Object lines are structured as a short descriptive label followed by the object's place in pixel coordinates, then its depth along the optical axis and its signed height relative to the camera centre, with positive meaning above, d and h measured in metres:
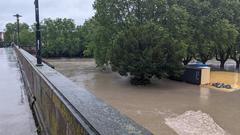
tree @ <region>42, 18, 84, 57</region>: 37.74 +2.86
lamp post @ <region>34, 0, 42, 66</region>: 5.65 +0.67
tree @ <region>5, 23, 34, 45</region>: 42.21 +4.45
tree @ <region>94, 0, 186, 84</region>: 14.88 +1.37
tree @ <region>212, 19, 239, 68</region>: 18.08 +1.93
